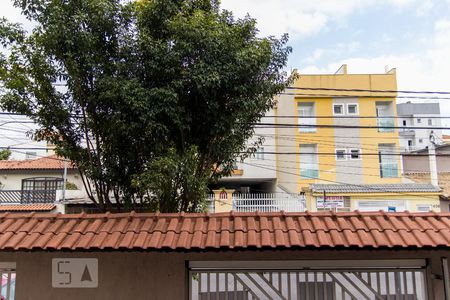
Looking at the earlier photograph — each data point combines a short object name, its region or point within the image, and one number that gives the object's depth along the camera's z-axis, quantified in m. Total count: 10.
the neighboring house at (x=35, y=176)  24.73
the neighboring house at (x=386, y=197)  23.17
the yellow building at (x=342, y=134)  25.80
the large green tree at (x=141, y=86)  5.38
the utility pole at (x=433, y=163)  24.43
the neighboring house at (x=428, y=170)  24.20
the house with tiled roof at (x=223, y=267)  4.20
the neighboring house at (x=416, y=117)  54.88
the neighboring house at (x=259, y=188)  21.03
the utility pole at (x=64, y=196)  20.79
